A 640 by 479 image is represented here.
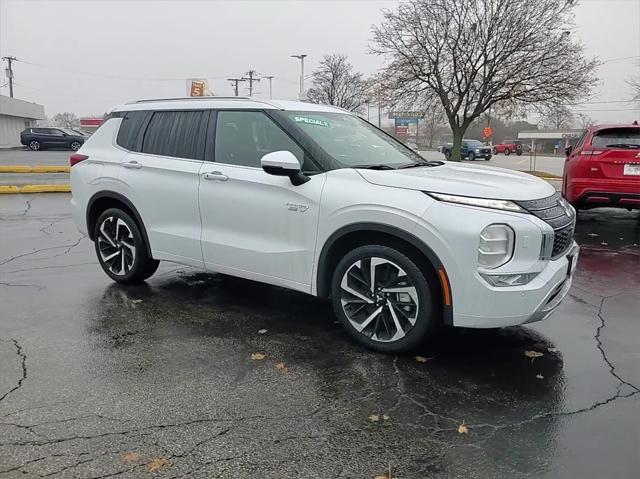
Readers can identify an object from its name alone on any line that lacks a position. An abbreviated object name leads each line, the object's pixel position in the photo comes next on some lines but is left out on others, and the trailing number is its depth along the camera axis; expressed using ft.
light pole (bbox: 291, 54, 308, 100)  135.13
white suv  11.51
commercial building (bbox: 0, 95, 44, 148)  171.53
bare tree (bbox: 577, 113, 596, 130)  246.76
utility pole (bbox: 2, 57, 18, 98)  215.92
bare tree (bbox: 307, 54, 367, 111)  151.02
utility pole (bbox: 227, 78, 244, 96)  209.82
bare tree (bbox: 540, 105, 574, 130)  84.06
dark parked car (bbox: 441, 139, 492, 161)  133.39
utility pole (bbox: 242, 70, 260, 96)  214.28
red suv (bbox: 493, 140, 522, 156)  175.42
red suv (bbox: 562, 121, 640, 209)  27.86
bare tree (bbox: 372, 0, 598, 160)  78.84
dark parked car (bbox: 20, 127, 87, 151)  122.62
